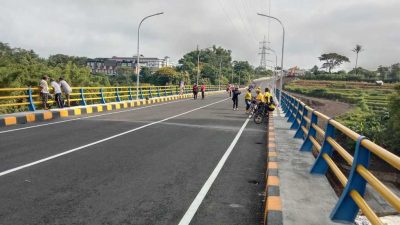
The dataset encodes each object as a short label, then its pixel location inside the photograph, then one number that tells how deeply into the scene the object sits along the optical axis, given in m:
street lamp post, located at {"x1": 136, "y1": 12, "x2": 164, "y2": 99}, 30.42
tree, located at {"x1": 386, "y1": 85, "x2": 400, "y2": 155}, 37.62
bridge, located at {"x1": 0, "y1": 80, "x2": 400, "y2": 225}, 4.64
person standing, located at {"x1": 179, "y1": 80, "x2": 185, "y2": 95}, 43.50
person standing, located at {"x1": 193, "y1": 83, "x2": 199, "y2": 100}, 41.69
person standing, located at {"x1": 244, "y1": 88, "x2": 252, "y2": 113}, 23.41
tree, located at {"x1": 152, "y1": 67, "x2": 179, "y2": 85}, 91.53
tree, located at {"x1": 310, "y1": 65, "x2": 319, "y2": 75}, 191.32
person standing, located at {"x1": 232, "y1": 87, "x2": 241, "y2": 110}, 25.89
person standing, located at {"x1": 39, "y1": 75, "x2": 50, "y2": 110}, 17.83
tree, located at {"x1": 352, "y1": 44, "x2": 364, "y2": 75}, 168.25
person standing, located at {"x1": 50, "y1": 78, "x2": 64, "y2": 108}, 18.94
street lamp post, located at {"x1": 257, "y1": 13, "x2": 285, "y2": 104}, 31.10
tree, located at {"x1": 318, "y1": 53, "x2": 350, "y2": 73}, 167.00
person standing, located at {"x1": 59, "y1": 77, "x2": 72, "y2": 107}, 19.90
